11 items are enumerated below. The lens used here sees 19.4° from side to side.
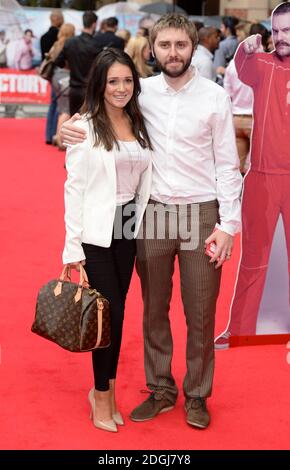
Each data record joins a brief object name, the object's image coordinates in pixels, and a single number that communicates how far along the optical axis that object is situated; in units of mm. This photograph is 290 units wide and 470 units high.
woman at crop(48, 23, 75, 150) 11047
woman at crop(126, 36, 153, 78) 10719
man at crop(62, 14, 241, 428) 3375
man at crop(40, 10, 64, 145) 12133
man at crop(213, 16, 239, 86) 11859
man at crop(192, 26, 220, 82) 9750
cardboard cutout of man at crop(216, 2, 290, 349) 4195
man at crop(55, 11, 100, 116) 9766
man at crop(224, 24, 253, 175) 7402
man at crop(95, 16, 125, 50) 10148
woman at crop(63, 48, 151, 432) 3307
